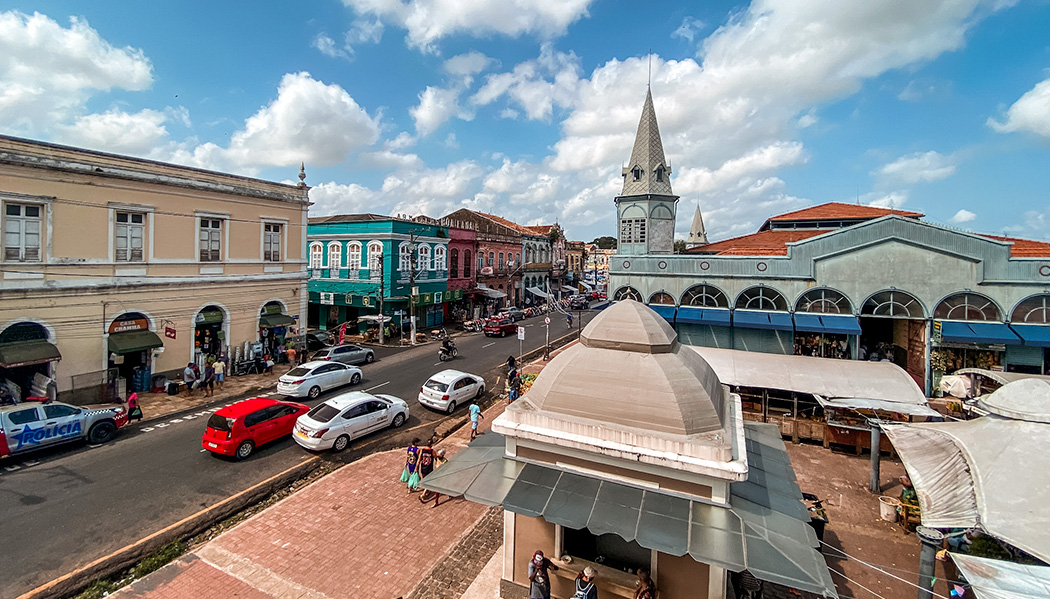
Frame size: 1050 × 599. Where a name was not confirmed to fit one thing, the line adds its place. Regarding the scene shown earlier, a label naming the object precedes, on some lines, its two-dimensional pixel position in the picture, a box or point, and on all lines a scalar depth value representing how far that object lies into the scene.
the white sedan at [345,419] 12.82
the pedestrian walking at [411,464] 11.33
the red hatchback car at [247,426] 12.18
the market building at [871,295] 15.08
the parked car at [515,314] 40.28
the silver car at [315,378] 17.50
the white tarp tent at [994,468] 5.99
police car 11.76
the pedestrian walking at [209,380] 18.20
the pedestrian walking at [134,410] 14.68
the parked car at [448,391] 16.84
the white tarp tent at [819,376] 12.70
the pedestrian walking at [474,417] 14.25
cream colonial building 15.46
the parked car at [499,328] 33.53
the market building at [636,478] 5.34
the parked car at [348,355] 22.31
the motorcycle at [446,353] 25.14
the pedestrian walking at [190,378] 18.39
